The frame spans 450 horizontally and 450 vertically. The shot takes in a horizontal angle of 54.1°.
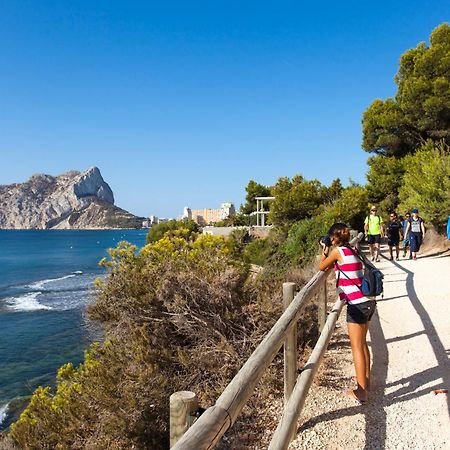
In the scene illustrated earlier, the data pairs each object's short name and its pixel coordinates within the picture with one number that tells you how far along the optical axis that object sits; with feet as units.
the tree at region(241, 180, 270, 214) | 177.17
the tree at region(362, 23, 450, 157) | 73.82
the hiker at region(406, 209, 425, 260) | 45.31
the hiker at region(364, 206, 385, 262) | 42.70
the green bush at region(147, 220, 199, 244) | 117.70
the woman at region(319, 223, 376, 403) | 13.48
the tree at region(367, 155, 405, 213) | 81.61
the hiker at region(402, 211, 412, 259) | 47.32
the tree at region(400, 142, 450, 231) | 51.75
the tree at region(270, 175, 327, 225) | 95.55
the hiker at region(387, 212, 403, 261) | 46.30
